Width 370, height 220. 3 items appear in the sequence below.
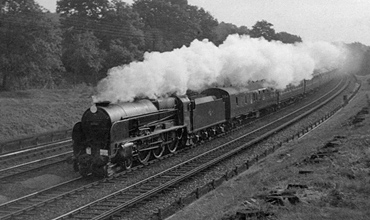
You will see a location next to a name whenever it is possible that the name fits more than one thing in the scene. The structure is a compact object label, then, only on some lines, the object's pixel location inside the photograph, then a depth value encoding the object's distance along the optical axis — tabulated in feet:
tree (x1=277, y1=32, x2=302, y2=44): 324.68
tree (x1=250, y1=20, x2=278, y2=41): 265.54
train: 49.52
